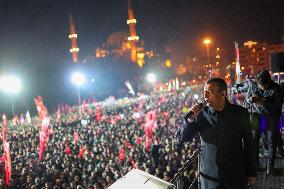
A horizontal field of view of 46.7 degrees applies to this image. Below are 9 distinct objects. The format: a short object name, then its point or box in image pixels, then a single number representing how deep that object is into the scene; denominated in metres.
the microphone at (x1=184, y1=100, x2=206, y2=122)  3.03
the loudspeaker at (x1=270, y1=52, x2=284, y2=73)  7.00
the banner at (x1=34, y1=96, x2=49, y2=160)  16.08
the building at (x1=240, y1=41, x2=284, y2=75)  92.22
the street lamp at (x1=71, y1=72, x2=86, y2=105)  52.00
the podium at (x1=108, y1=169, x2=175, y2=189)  2.93
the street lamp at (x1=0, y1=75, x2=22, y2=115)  39.26
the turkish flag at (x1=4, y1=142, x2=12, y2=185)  12.12
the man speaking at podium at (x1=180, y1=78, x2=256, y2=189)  3.02
